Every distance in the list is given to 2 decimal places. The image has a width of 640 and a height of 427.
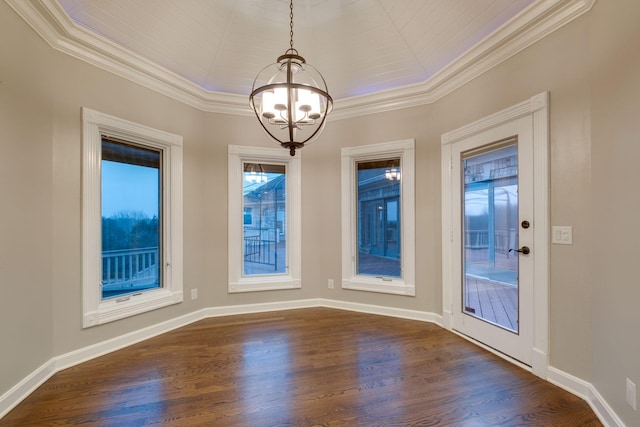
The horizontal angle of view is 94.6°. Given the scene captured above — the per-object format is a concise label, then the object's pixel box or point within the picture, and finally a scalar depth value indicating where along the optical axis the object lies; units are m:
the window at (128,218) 2.59
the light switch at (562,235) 2.08
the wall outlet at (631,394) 1.54
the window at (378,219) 3.60
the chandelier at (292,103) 1.74
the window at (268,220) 3.81
